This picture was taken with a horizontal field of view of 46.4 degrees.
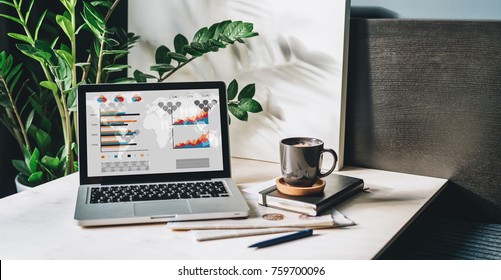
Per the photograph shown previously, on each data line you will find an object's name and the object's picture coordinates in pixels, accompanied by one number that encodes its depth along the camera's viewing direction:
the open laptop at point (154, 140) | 1.30
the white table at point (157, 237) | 1.00
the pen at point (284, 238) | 1.03
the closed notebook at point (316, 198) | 1.18
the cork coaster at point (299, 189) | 1.22
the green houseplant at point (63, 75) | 1.53
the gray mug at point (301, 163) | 1.23
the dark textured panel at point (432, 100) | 1.37
